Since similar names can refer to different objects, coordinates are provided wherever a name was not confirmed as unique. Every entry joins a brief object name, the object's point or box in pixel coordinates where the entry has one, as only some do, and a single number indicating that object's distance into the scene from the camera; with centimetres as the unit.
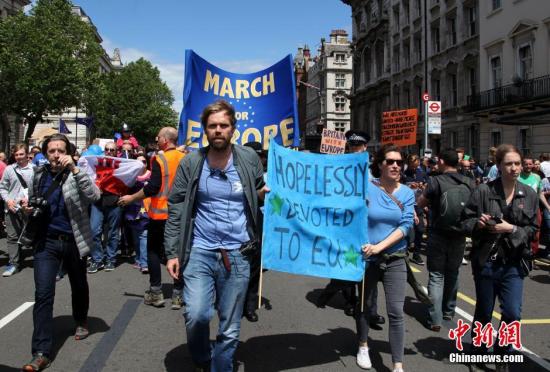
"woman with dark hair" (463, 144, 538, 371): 401
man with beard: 344
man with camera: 414
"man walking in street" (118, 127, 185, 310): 577
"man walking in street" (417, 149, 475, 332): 531
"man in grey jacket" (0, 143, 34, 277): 789
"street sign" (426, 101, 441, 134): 1873
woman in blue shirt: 396
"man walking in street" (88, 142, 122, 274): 796
